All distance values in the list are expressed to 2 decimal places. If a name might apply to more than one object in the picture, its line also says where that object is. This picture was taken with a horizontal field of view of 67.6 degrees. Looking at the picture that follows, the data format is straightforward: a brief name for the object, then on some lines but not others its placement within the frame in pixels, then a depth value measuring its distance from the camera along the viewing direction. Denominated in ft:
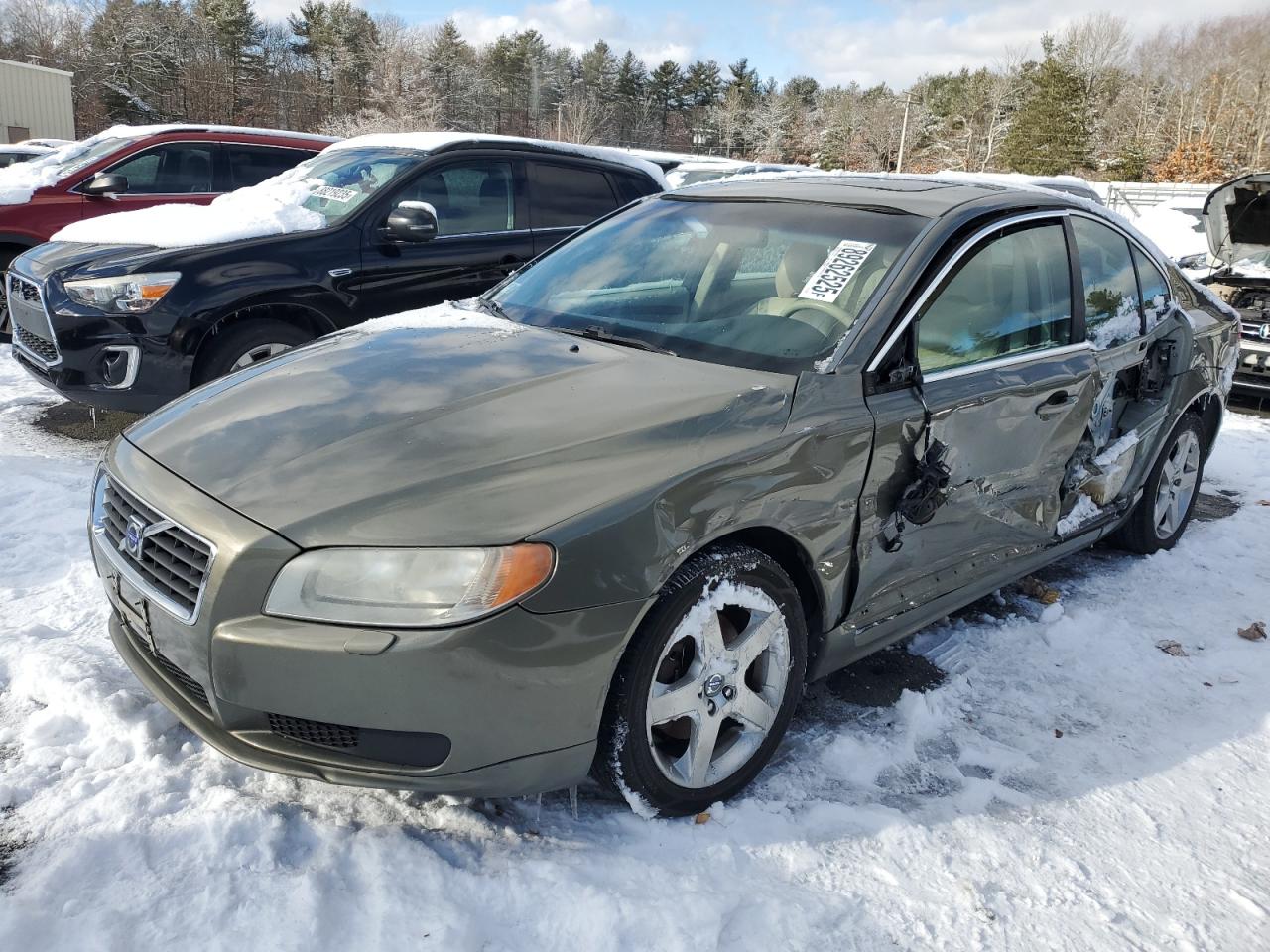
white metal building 121.19
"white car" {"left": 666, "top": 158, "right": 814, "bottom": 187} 55.98
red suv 25.44
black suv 16.28
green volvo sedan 6.77
